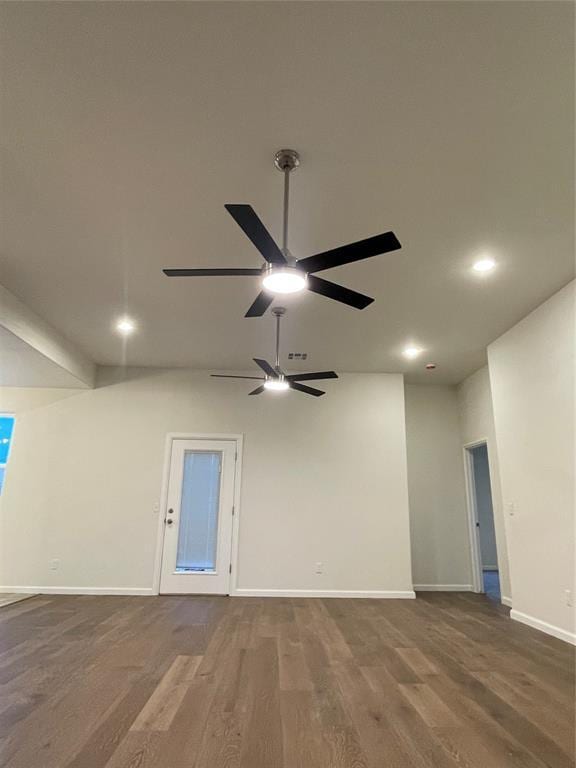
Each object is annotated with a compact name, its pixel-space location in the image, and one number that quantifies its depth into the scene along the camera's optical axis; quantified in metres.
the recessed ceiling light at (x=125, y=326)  4.76
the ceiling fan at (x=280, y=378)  4.23
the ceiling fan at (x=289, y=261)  1.97
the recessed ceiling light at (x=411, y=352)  5.52
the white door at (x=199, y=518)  5.71
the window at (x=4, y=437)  6.14
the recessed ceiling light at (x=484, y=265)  3.54
